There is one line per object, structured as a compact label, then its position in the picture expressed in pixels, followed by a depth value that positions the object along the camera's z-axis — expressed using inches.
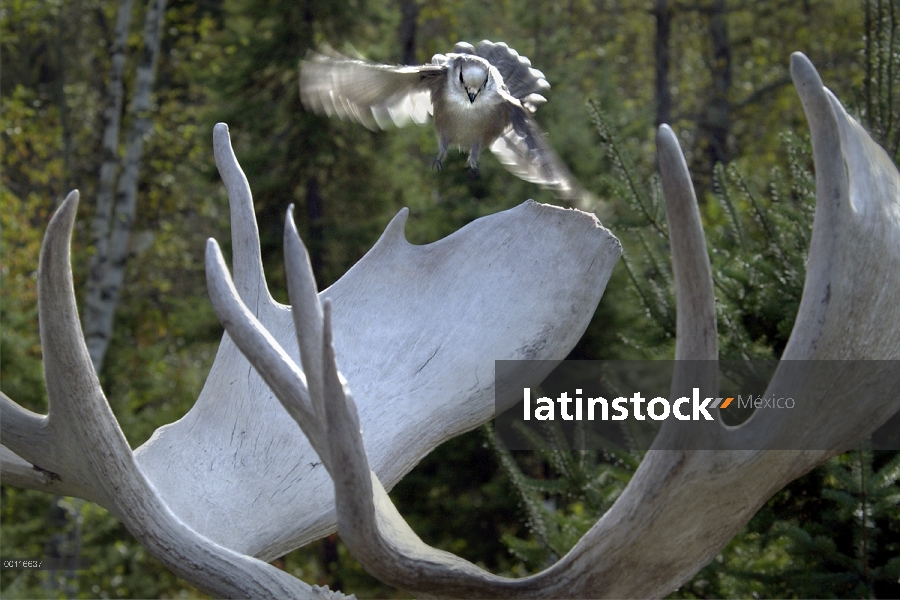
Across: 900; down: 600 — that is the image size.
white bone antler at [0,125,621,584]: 192.7
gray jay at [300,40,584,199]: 230.8
